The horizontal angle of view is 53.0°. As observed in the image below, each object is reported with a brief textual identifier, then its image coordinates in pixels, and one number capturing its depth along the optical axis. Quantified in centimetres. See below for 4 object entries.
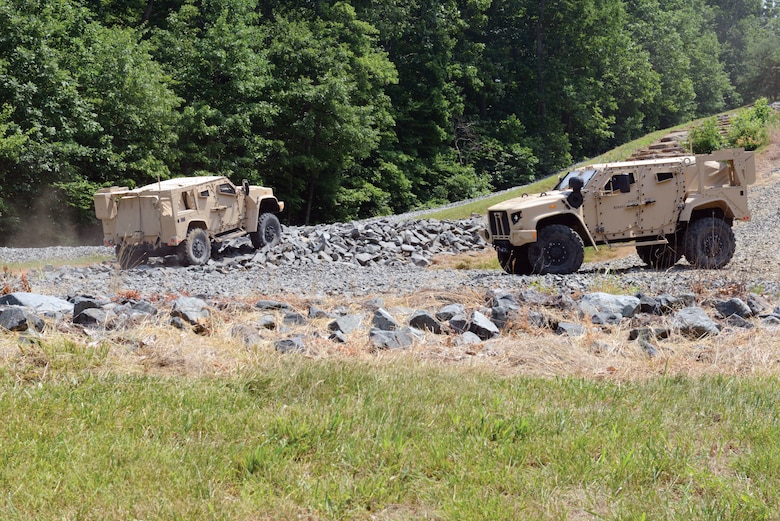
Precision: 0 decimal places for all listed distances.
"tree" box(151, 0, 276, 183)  3269
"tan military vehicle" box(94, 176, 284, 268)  1775
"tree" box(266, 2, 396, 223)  3544
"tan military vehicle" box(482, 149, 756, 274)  1452
